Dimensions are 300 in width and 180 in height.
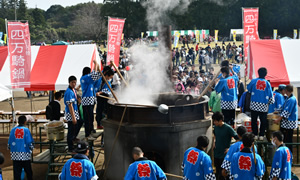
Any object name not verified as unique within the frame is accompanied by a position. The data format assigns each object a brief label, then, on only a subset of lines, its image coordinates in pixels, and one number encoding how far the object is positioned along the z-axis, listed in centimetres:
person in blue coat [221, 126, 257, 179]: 591
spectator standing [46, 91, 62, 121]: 936
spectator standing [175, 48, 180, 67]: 3097
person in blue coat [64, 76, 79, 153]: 838
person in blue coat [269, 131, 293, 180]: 576
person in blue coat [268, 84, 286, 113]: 941
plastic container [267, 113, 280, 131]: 870
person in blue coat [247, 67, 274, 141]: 835
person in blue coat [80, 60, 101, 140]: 878
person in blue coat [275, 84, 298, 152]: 821
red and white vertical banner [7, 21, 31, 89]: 1130
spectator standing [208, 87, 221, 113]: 1048
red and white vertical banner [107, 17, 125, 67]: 1396
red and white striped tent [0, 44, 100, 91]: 1187
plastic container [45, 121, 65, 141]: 888
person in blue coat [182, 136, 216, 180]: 563
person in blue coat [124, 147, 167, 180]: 533
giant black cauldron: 753
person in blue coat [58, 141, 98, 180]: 557
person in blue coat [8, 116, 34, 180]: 797
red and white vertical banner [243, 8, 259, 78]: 1281
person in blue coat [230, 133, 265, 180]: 550
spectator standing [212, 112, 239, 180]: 681
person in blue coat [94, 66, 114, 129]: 905
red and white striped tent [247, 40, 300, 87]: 1074
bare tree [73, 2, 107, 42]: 5928
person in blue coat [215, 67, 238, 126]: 887
